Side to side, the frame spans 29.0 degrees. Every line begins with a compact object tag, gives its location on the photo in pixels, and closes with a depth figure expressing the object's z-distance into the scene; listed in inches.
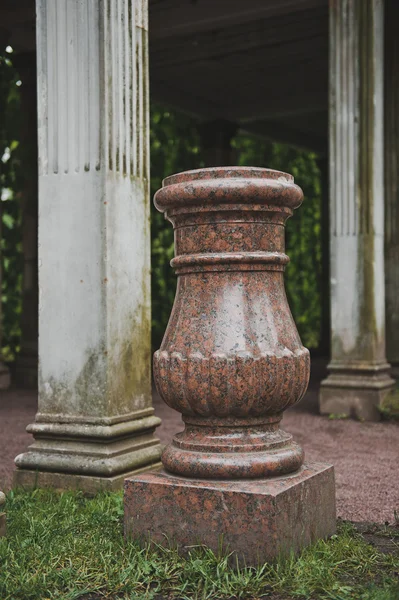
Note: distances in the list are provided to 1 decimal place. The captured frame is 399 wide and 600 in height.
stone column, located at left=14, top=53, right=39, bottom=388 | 354.9
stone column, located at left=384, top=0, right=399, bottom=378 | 290.0
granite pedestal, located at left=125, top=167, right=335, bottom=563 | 108.5
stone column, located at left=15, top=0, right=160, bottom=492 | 149.9
